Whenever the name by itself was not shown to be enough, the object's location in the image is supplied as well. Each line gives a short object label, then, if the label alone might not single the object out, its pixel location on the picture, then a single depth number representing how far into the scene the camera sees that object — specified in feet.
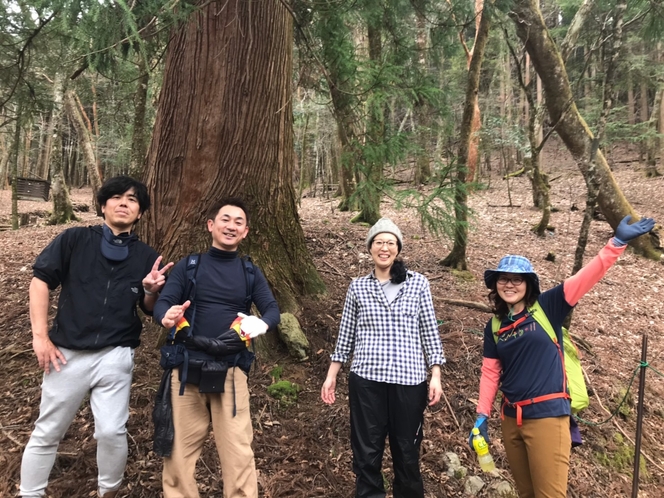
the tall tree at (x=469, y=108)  22.48
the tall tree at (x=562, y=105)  27.58
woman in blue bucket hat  7.84
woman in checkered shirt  8.55
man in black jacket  7.98
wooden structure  62.63
